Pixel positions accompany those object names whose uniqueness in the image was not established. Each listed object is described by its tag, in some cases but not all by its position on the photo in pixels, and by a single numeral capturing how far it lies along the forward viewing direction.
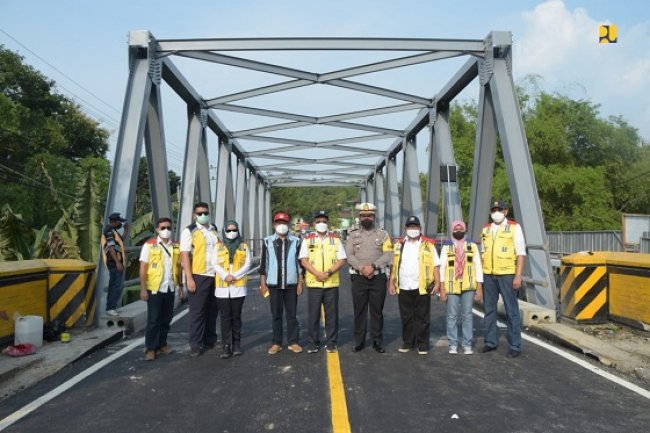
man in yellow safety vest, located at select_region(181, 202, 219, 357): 6.81
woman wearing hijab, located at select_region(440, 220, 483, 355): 6.80
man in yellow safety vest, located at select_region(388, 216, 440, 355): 6.81
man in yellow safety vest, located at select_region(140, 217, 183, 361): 6.68
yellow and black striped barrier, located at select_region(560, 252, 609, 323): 8.34
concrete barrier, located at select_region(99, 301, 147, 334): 8.29
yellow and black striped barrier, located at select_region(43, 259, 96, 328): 7.98
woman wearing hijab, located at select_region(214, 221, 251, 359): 6.79
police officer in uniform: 6.89
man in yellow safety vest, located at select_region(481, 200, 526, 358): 6.76
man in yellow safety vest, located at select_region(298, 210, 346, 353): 6.84
